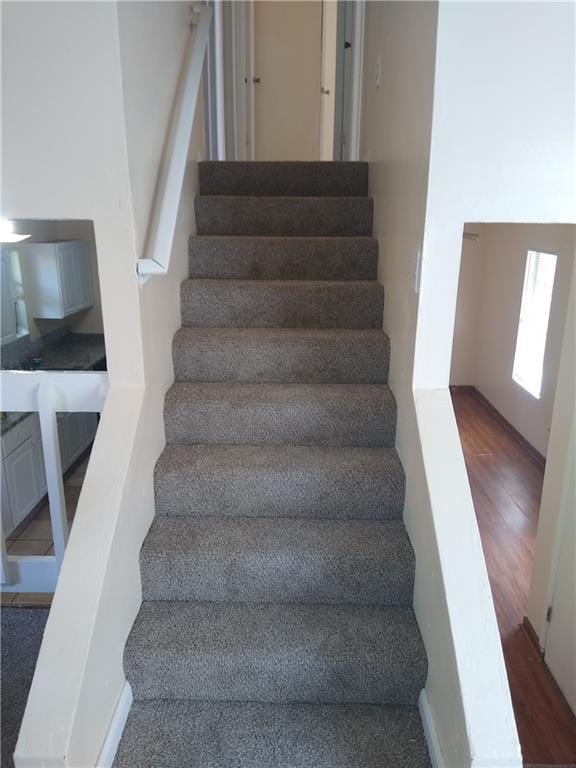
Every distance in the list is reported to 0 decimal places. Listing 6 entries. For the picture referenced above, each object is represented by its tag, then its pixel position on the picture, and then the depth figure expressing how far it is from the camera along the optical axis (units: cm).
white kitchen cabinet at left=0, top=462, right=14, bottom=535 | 302
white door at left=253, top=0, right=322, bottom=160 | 442
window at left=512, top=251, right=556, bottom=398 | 402
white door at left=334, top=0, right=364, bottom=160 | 304
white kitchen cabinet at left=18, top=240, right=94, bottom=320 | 221
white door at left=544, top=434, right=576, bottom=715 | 198
